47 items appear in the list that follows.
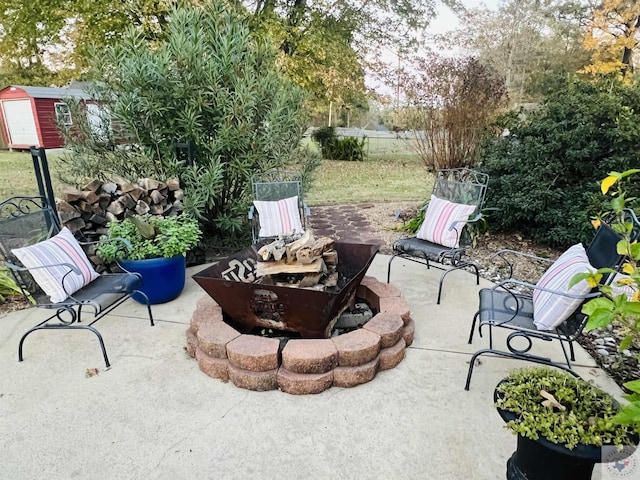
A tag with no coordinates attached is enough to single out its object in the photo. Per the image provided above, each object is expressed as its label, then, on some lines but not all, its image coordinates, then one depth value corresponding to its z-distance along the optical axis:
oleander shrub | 3.67
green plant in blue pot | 2.89
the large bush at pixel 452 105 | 5.26
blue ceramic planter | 2.89
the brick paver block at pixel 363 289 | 2.88
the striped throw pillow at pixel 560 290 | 1.91
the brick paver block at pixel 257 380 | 2.08
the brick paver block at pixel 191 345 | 2.38
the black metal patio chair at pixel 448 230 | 3.20
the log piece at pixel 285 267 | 2.44
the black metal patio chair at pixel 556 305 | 1.91
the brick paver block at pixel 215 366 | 2.17
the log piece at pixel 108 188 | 3.33
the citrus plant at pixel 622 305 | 1.02
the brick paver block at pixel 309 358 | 2.07
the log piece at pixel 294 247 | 2.48
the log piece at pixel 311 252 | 2.46
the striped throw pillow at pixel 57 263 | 2.29
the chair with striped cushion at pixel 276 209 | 3.68
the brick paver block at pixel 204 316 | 2.46
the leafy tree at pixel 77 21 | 8.20
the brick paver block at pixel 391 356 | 2.26
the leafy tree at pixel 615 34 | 8.27
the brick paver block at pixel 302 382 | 2.06
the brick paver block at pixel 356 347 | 2.13
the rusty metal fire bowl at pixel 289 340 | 2.09
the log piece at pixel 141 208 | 3.39
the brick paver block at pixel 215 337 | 2.20
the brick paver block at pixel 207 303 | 2.66
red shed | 12.98
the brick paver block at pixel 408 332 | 2.50
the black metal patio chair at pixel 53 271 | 2.30
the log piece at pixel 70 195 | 3.11
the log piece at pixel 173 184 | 3.68
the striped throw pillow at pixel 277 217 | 3.66
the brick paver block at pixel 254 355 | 2.10
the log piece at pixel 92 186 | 3.23
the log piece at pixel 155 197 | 3.51
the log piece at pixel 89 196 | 3.17
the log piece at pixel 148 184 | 3.51
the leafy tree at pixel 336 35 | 9.91
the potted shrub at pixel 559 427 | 1.25
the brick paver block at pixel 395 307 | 2.56
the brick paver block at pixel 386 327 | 2.31
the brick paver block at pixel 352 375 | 2.12
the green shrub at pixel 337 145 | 12.67
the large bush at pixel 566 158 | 3.71
